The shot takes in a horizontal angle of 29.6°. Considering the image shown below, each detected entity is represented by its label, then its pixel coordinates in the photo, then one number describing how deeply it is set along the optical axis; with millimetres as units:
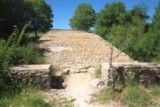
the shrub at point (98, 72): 8925
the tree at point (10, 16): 17125
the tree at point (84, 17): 49925
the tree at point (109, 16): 30588
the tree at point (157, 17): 20197
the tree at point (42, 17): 36325
